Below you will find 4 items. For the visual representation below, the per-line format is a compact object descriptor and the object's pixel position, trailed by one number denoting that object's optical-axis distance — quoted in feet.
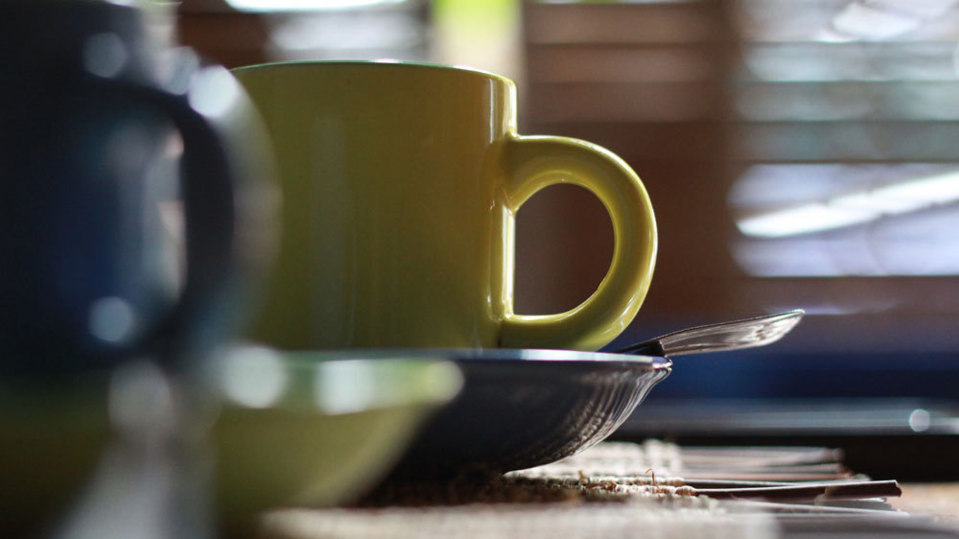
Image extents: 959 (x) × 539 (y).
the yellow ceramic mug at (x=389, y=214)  1.17
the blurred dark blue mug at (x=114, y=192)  0.62
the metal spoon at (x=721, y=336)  1.15
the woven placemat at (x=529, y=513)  0.73
